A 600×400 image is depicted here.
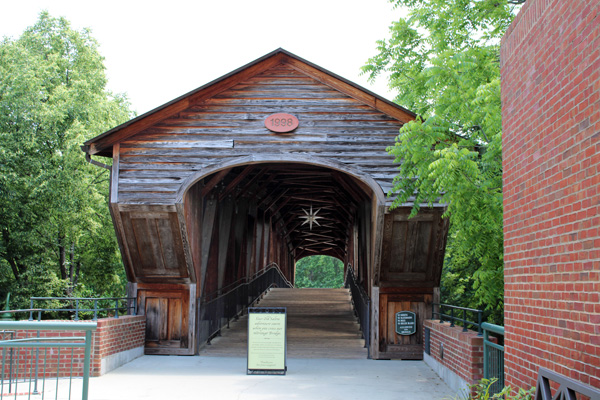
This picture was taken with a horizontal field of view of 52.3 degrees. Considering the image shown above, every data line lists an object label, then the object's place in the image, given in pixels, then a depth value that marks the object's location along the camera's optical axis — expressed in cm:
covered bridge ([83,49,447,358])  1198
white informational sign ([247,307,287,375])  1045
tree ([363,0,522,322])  898
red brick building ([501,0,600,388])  415
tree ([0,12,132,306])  2198
